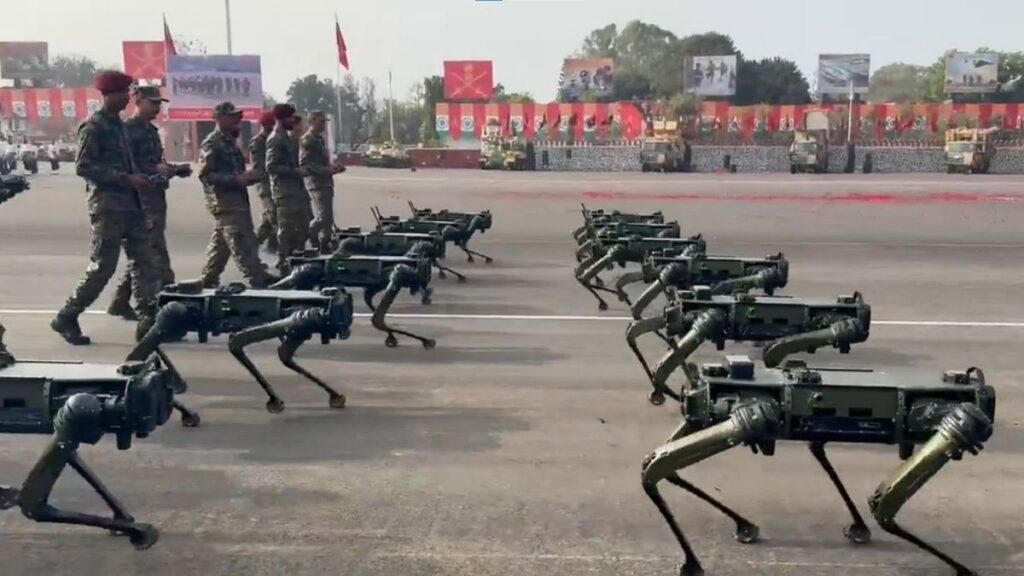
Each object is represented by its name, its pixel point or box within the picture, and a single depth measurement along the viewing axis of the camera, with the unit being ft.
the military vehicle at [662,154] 153.07
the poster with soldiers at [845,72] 254.27
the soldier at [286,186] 40.65
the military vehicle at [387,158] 169.58
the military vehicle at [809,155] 146.41
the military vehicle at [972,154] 145.38
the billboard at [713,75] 255.29
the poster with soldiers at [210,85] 151.74
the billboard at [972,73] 245.24
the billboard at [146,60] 183.96
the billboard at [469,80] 230.07
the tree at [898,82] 378.73
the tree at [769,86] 261.65
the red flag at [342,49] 176.35
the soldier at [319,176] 45.01
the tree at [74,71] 396.78
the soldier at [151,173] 30.78
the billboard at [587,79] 271.69
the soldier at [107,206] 28.02
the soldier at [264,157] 43.56
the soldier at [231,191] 33.73
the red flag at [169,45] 156.46
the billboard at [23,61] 307.78
